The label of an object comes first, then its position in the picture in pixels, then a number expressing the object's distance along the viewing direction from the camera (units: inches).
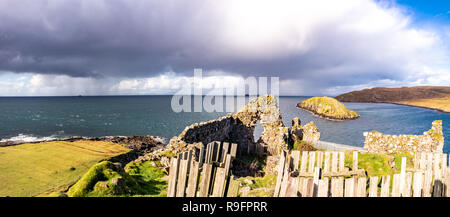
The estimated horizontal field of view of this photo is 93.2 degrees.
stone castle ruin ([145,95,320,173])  689.6
